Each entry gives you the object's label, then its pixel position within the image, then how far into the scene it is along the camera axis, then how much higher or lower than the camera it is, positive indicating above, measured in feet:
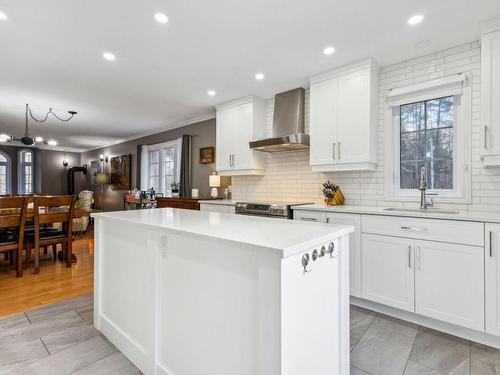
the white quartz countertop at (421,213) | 6.58 -0.76
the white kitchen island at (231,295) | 3.62 -1.79
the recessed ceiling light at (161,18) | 7.16 +4.53
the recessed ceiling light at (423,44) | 8.34 +4.46
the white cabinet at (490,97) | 7.20 +2.39
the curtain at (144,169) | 22.65 +1.45
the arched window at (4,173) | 27.14 +1.34
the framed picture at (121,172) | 24.50 +1.36
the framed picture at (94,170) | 29.33 +1.85
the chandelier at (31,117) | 15.82 +4.42
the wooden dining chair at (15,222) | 10.90 -1.46
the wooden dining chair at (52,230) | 11.76 -1.95
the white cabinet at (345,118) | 9.54 +2.53
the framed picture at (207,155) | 16.58 +1.96
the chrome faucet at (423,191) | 8.64 -0.17
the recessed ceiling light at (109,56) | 9.16 +4.49
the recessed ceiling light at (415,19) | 7.16 +4.50
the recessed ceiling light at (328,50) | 8.79 +4.47
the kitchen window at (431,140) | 8.51 +1.60
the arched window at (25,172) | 28.27 +1.53
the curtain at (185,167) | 17.63 +1.26
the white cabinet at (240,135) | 13.33 +2.63
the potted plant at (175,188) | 18.43 -0.12
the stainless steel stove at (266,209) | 10.34 -0.92
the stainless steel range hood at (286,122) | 11.59 +2.93
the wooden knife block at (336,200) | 10.65 -0.54
